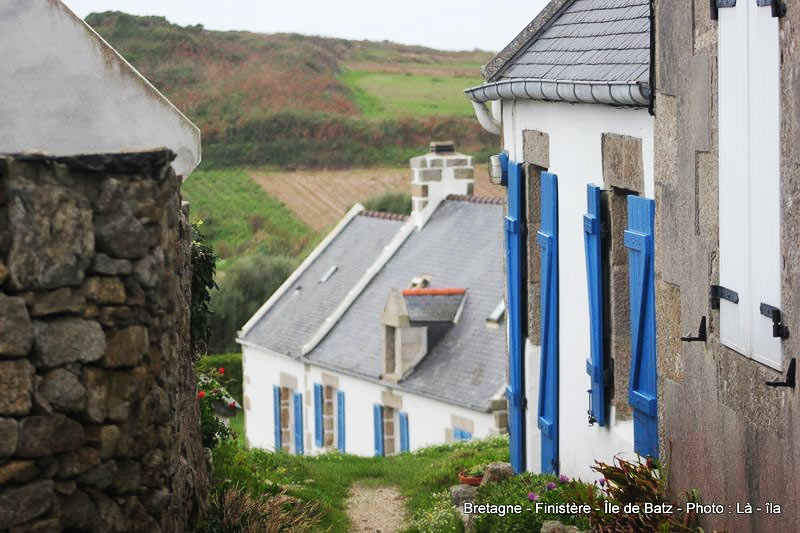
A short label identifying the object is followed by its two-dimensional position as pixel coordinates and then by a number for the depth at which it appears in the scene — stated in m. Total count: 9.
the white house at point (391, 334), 34.73
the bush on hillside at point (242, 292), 57.33
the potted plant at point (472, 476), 17.80
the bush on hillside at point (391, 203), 78.37
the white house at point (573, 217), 13.64
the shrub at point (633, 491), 11.65
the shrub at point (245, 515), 12.93
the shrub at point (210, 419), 15.51
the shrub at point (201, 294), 14.26
